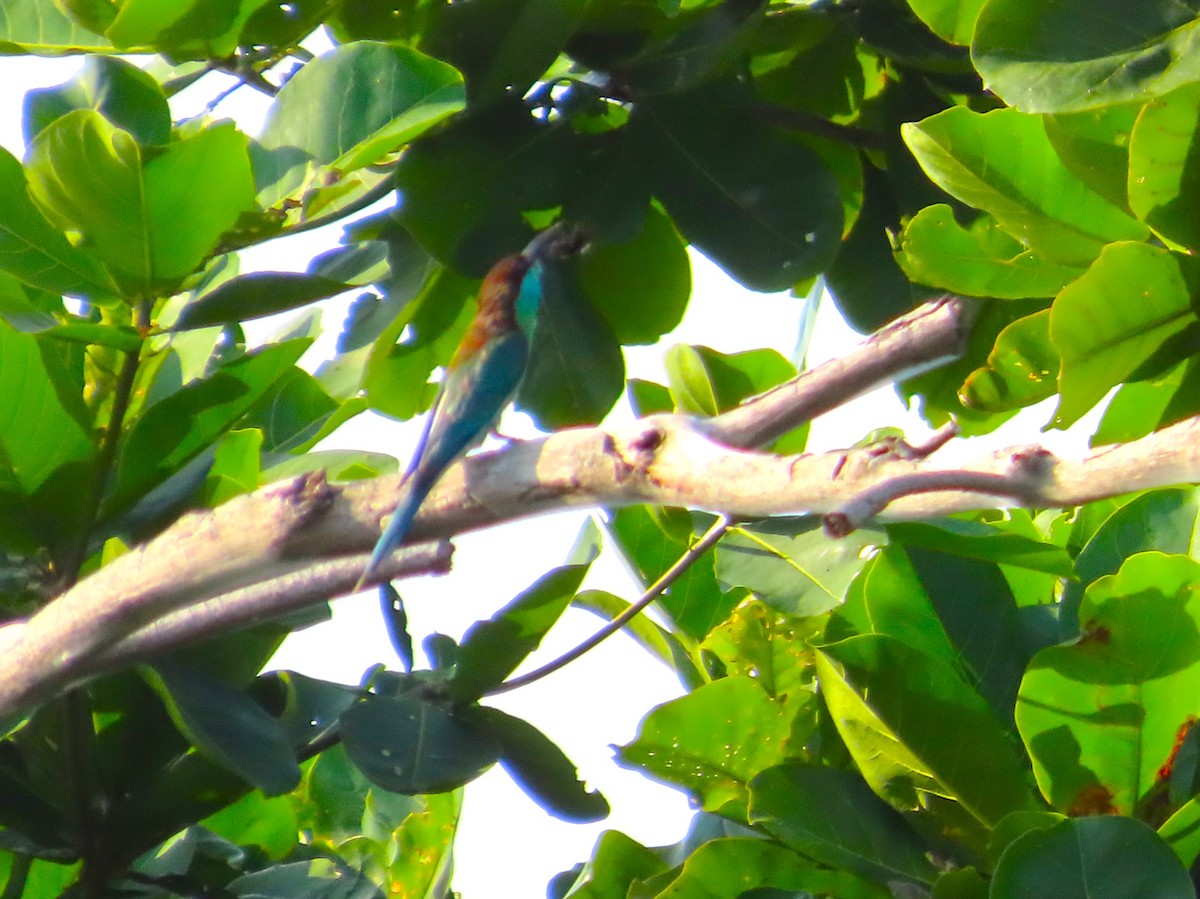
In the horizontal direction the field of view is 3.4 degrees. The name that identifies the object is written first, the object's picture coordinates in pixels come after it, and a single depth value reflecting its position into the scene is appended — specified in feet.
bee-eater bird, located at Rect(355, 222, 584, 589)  32.64
